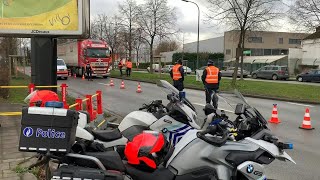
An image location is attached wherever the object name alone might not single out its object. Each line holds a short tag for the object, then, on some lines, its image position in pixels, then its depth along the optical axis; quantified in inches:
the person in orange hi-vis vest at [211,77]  494.3
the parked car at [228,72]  1785.6
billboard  320.8
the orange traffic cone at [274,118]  407.5
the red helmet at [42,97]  149.5
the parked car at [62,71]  1200.4
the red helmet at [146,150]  141.9
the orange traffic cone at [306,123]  376.6
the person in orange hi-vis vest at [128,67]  1358.3
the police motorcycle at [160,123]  161.6
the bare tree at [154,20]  1421.0
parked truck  1273.4
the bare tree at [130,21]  1539.0
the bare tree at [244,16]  991.0
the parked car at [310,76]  1409.9
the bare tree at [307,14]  1029.8
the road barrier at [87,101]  288.9
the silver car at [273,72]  1542.8
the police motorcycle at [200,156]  141.1
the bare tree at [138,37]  1466.5
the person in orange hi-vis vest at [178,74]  561.0
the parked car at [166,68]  2175.7
